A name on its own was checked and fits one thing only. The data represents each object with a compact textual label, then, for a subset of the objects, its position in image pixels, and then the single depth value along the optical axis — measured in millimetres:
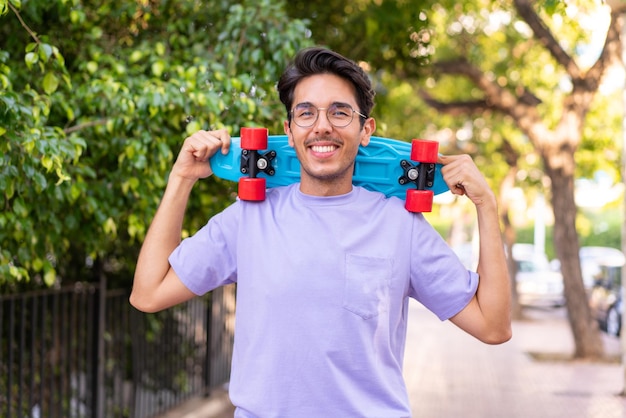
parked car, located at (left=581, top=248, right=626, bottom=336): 19172
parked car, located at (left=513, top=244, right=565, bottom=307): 25875
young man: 2492
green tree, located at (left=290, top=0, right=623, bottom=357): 9992
